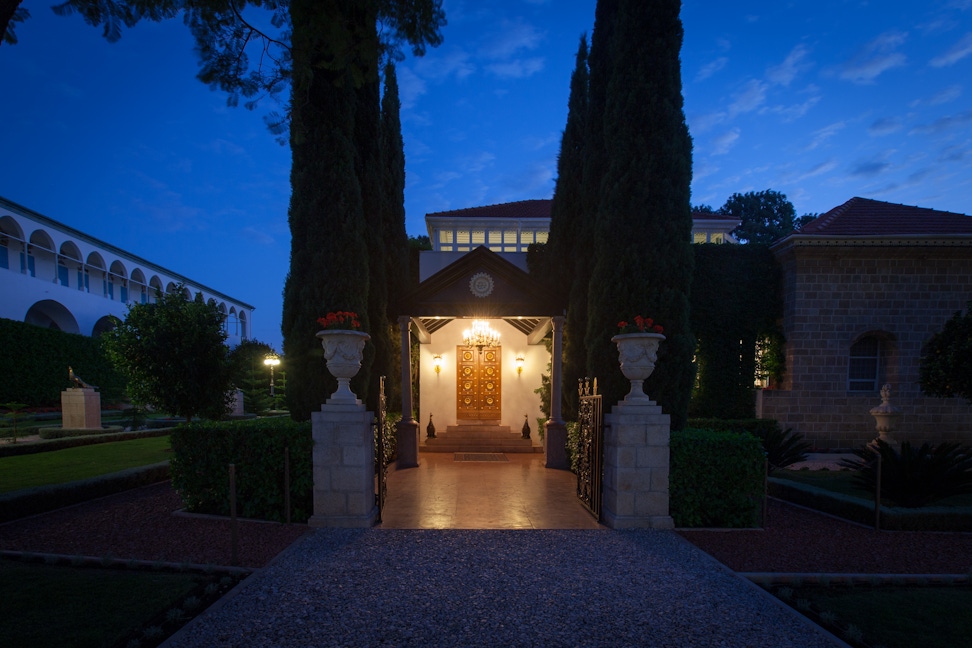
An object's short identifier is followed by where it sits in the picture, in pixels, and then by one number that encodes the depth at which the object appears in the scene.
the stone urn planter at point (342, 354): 6.38
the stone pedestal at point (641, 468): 6.31
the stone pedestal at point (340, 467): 6.20
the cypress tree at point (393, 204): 13.31
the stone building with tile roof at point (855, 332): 13.12
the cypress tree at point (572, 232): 11.17
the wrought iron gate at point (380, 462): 6.70
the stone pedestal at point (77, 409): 16.67
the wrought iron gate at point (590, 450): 6.87
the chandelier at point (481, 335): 14.00
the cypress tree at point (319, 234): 8.65
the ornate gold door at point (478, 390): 15.40
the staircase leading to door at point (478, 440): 13.77
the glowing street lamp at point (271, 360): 21.52
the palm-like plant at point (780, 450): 9.47
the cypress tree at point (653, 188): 8.12
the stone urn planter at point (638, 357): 6.46
